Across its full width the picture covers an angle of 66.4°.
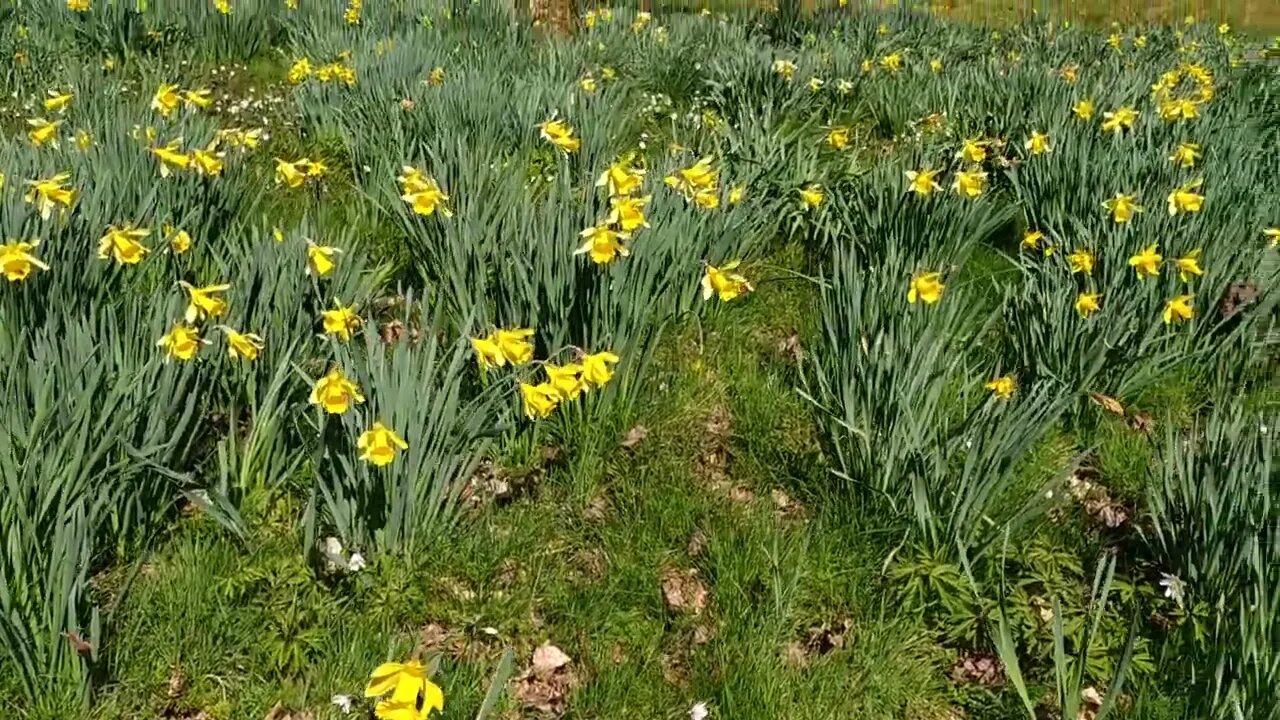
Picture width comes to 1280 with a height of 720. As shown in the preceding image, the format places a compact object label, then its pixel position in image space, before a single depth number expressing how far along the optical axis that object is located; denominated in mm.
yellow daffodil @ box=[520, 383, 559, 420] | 1897
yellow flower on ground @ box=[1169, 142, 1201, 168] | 3318
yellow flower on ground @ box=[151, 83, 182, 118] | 3146
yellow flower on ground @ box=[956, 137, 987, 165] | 3035
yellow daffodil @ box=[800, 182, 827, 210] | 2980
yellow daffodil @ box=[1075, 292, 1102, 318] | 2396
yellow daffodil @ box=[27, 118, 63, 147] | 2877
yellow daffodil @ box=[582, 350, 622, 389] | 1998
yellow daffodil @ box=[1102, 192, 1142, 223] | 2771
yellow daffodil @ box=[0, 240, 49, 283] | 2000
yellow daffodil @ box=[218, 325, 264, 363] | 1961
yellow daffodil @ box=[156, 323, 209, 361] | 1895
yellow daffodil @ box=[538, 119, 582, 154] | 2844
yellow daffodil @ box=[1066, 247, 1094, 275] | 2652
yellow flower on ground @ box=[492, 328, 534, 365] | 1933
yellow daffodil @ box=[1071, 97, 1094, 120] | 3844
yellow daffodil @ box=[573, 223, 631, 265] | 2270
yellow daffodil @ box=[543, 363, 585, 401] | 1940
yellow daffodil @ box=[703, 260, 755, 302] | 2418
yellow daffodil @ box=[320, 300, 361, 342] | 1991
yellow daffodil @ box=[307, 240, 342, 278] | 2201
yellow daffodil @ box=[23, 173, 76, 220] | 2277
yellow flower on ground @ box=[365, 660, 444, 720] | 1271
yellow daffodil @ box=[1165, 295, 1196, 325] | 2418
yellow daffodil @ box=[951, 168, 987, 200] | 2975
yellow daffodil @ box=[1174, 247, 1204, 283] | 2541
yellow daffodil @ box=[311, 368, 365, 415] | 1766
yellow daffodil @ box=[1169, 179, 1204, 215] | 2871
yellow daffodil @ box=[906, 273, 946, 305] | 2336
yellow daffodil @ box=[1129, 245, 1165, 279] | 2502
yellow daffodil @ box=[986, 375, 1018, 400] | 2100
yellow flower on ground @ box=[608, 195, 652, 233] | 2350
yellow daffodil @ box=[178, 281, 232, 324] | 1974
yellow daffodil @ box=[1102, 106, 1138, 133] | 3650
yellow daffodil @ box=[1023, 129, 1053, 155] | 3436
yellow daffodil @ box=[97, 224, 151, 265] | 2201
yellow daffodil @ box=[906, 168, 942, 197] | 2938
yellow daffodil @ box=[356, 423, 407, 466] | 1738
